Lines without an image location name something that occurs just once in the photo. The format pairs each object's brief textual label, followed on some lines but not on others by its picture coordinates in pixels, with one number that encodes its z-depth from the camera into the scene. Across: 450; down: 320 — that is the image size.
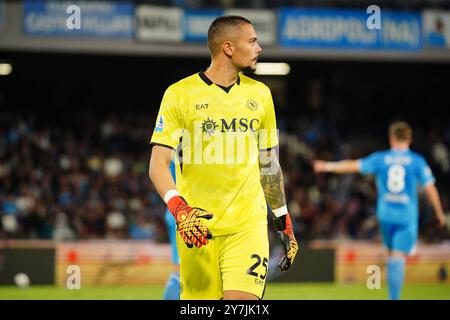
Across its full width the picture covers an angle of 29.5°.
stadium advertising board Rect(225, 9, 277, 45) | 19.80
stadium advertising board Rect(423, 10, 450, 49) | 20.36
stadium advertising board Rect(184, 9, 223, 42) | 19.53
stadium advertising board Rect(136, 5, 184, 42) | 19.39
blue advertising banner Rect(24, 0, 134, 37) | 18.56
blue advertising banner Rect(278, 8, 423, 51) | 19.97
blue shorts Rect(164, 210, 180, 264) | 8.28
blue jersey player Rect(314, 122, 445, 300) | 10.50
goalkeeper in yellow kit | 5.35
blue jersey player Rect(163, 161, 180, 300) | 8.30
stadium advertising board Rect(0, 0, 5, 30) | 18.50
